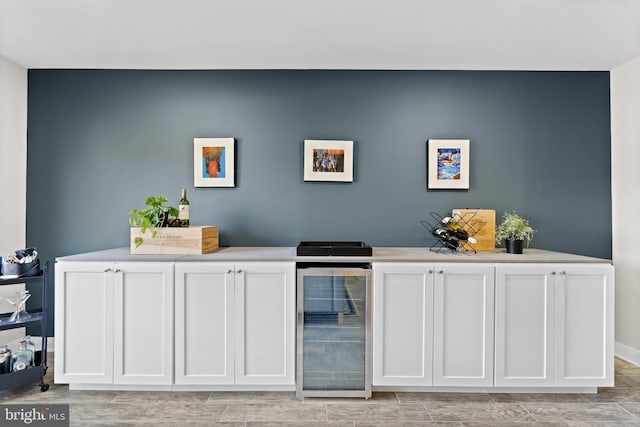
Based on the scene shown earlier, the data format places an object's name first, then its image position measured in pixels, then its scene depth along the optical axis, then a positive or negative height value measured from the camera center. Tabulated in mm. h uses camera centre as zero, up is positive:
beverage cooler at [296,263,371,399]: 2389 -793
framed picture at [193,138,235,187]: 3010 +384
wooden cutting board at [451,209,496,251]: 2756 -100
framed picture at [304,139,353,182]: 3004 +439
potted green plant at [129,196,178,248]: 2545 -31
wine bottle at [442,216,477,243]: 2699 -122
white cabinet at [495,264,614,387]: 2383 -734
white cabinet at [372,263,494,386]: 2400 -735
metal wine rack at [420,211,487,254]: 2736 -116
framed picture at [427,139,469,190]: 3000 +395
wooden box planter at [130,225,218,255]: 2547 -206
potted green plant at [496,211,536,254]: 2623 -140
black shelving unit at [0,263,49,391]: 2375 -973
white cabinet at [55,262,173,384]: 2396 -767
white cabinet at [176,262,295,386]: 2396 -742
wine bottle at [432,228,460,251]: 2723 -190
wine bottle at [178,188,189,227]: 2728 +8
